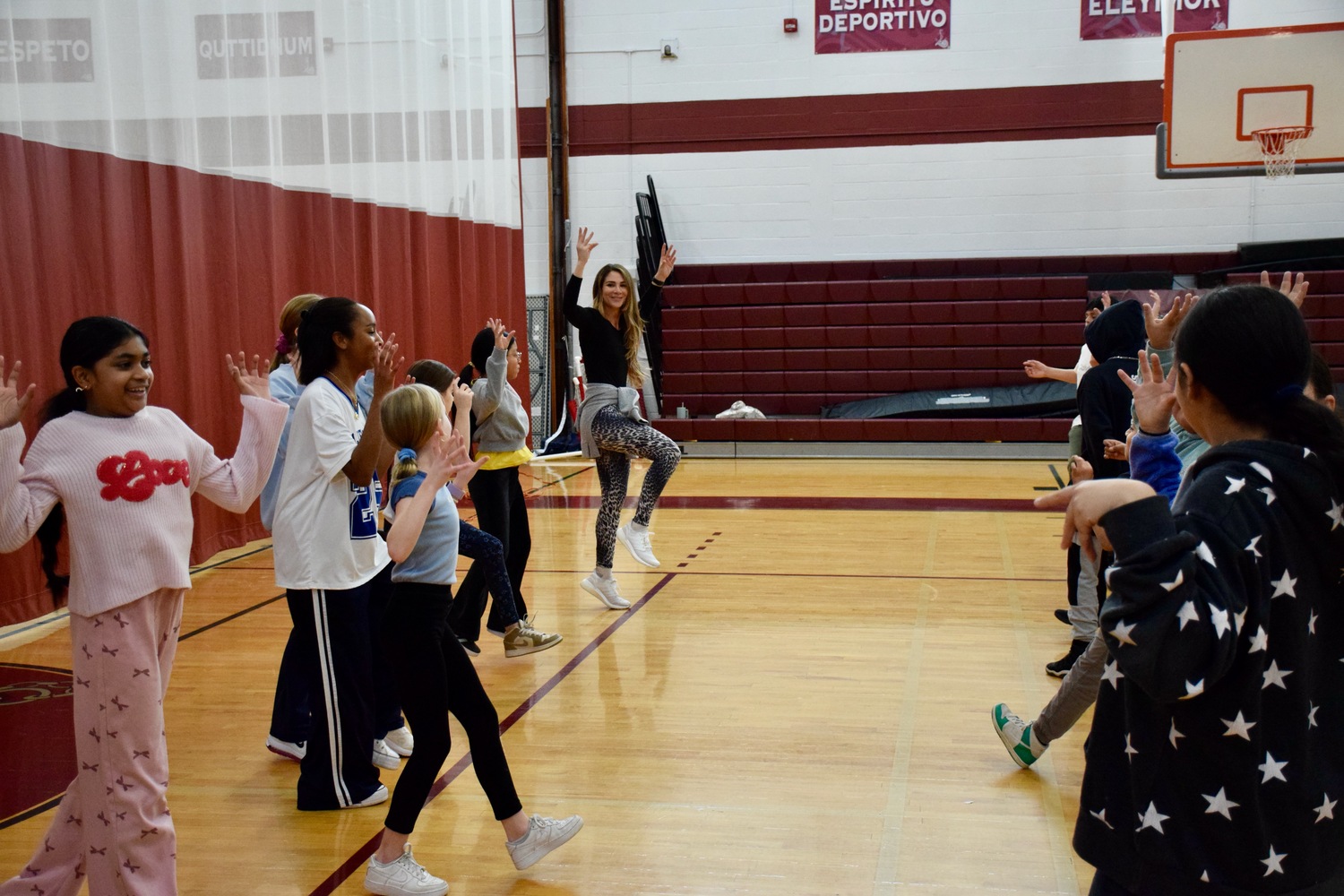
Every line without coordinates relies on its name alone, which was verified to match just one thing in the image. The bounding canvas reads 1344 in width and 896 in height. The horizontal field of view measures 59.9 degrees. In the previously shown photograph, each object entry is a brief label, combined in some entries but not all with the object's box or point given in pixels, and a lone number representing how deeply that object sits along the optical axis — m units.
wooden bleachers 12.22
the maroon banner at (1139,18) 12.20
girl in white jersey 2.97
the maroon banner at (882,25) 12.75
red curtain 5.28
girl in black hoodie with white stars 1.30
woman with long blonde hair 5.29
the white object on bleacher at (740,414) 12.49
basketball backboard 8.37
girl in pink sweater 2.29
